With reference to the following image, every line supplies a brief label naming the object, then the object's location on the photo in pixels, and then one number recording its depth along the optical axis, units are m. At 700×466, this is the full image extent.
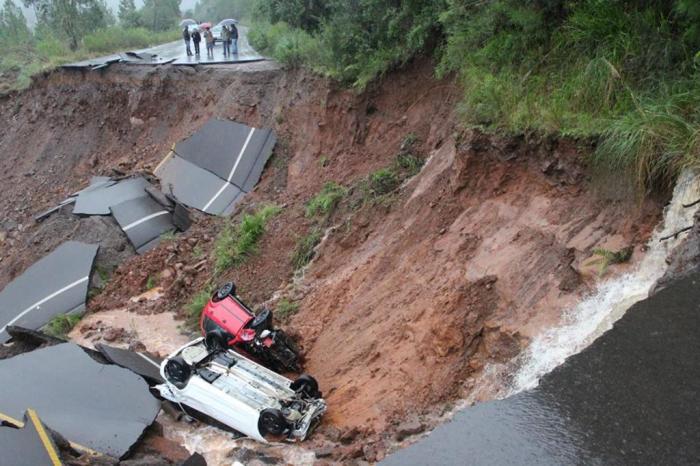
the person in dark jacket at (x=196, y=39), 23.28
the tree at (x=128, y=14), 44.62
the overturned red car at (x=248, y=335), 8.32
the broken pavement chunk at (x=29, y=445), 6.08
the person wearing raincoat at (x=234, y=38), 22.69
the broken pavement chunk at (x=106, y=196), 15.39
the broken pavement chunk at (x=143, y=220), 14.52
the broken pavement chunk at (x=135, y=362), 8.58
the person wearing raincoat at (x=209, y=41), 22.79
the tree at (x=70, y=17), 30.16
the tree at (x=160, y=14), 47.05
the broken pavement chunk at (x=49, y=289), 12.86
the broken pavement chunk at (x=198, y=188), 15.64
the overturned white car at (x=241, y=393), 7.07
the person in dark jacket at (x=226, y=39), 22.45
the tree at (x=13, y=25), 35.44
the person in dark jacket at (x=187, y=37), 23.36
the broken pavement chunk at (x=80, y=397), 7.18
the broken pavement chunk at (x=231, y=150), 16.12
